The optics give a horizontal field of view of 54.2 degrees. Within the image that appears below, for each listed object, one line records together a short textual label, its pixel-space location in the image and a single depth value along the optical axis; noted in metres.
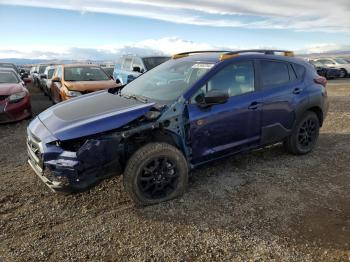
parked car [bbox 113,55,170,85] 12.48
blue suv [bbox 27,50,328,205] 3.65
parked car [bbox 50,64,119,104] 9.52
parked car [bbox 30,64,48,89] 24.09
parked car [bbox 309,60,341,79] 24.25
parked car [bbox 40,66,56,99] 14.38
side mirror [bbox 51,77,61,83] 10.62
